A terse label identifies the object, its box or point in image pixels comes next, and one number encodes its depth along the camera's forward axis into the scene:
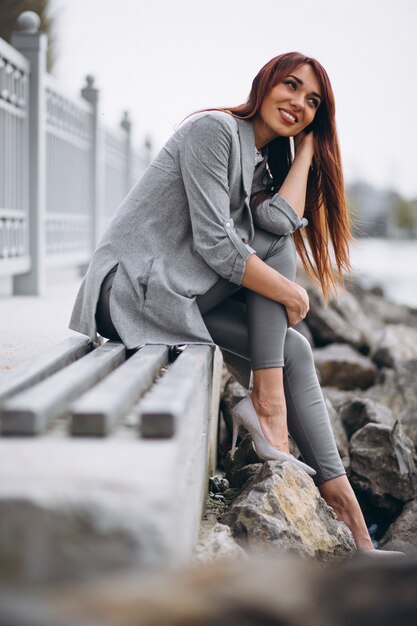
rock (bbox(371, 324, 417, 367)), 6.70
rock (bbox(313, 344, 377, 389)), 6.11
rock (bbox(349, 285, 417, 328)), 10.96
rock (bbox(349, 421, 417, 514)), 3.92
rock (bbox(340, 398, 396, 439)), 4.56
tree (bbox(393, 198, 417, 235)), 81.12
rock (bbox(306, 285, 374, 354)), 7.06
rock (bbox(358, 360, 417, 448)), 5.52
